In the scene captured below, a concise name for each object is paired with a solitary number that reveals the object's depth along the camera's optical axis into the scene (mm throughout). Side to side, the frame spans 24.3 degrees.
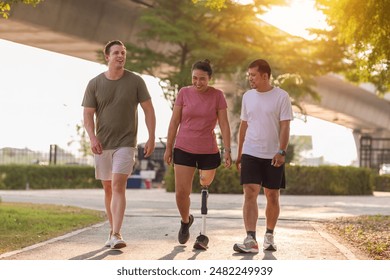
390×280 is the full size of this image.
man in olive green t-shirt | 8789
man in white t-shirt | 8758
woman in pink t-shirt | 8859
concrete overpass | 28781
